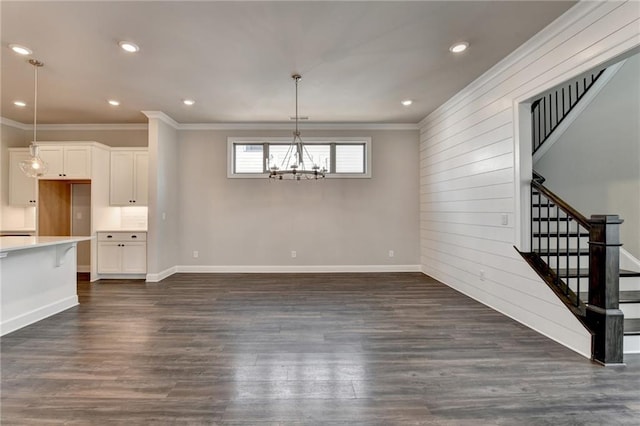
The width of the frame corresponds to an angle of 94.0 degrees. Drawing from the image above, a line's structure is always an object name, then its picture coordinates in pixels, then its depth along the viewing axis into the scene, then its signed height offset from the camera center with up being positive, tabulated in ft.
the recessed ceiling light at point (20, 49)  10.42 +5.70
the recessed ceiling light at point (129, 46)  10.18 +5.69
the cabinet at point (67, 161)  17.78 +2.89
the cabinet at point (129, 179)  19.07 +1.96
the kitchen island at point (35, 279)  10.39 -2.72
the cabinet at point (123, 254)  18.16 -2.70
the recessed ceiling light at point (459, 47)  10.37 +5.82
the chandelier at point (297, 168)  12.80 +1.88
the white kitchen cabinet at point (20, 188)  18.66 +1.33
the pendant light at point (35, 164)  11.79 +1.80
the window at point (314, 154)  20.36 +3.89
